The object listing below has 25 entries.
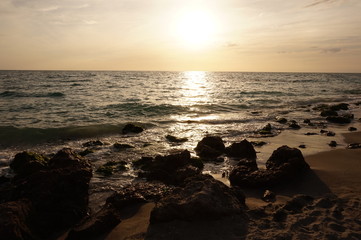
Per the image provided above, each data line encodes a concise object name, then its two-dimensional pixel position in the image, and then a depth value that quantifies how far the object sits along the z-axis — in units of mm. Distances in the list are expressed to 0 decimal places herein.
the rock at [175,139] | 13190
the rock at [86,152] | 10806
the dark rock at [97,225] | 4977
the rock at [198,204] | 4992
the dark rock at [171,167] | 7594
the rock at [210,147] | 10391
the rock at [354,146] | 10836
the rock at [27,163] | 8047
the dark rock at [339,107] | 24212
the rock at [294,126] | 16281
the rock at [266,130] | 14860
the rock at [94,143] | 12398
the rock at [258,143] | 12110
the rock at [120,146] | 11859
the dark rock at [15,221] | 4455
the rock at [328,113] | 20756
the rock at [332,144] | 11453
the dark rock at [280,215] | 5145
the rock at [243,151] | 10117
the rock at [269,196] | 6205
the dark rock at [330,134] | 13618
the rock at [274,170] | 7043
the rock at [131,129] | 15448
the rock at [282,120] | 18409
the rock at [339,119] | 17984
